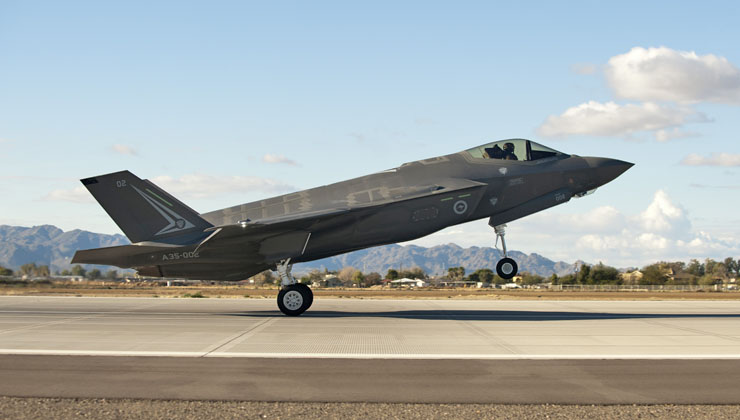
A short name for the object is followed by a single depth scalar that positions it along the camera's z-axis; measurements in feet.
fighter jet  60.70
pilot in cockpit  63.00
